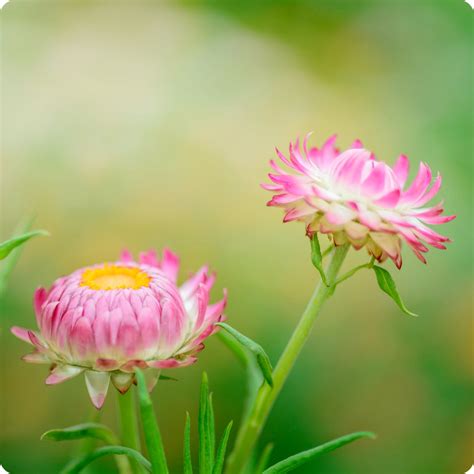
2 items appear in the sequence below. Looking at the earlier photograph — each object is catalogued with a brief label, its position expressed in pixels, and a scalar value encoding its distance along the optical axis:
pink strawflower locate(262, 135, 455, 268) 0.43
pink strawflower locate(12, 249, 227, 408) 0.43
